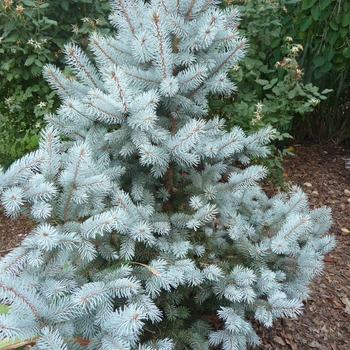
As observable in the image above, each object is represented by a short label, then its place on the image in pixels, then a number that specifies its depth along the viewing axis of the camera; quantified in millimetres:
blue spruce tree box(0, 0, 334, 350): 1047
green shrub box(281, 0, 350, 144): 3027
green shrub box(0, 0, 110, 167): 2605
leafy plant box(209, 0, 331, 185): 2746
